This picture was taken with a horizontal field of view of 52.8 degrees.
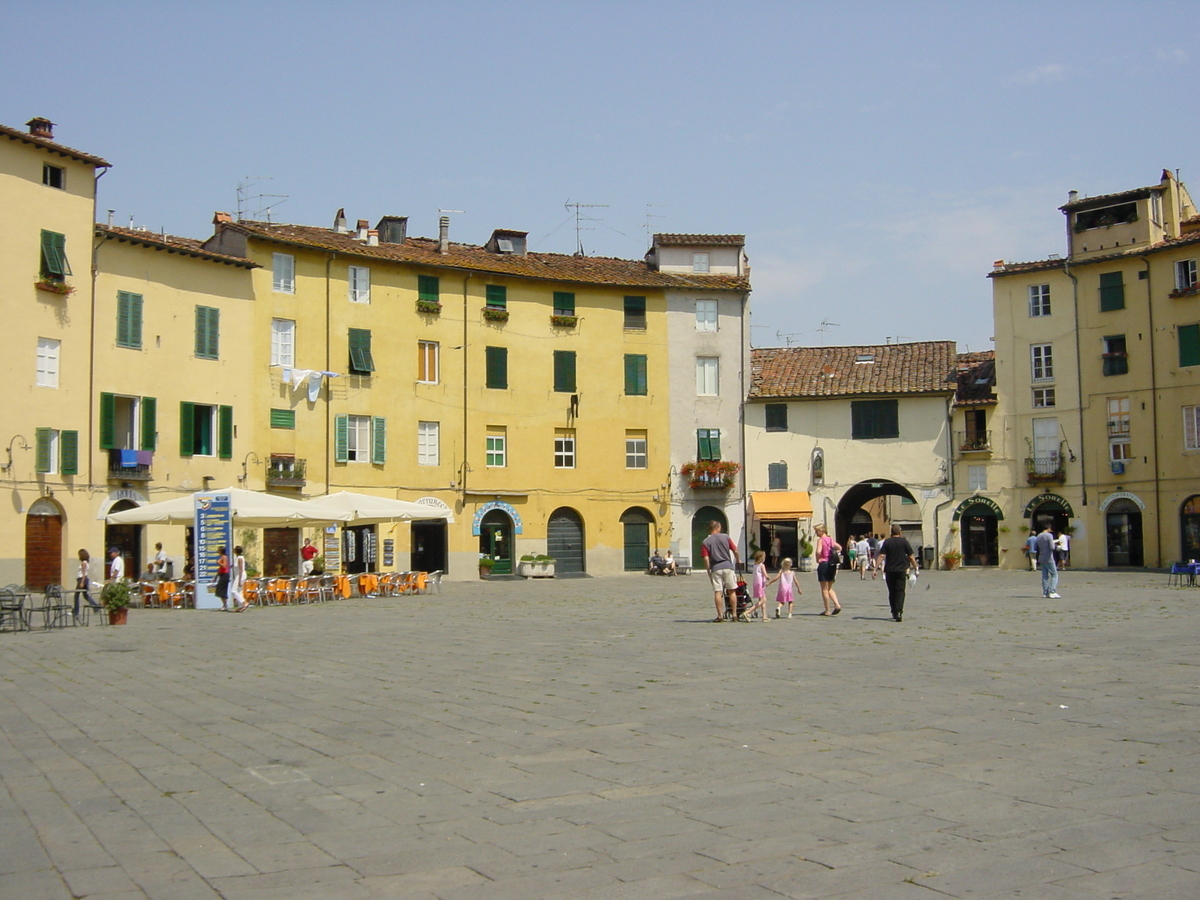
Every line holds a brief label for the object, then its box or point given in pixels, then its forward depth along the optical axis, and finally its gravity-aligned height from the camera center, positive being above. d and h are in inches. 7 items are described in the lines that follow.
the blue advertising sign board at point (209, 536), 1060.5 -11.0
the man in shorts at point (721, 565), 792.9 -30.6
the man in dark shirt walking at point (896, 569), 793.6 -34.2
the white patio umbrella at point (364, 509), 1146.0 +12.9
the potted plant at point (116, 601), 867.4 -54.9
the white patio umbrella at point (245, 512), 1064.8 +9.8
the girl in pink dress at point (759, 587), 833.5 -48.5
